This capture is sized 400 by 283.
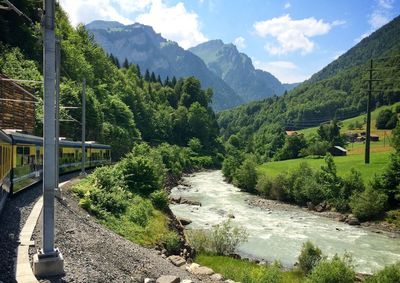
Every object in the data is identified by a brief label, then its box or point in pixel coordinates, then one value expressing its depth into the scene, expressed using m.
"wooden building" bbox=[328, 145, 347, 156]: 108.65
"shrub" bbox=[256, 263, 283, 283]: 20.62
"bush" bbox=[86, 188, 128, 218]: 24.91
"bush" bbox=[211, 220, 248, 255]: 29.88
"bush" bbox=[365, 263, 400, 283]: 20.80
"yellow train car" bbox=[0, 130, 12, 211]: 17.75
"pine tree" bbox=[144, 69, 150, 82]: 192.31
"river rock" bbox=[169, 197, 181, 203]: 58.21
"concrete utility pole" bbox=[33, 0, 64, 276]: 11.20
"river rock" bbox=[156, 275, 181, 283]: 15.78
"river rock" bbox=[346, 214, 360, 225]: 50.12
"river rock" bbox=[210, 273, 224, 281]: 22.02
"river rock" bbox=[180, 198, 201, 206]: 57.66
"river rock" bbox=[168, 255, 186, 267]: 22.52
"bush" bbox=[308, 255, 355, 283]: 20.81
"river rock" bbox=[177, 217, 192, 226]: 42.34
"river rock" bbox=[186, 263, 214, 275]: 22.17
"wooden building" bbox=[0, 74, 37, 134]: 34.96
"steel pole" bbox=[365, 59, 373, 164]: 76.06
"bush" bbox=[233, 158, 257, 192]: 78.88
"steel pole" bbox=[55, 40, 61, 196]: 22.25
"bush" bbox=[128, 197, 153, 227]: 27.56
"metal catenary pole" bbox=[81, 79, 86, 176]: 31.19
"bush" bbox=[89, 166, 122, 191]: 30.49
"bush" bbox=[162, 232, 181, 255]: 25.80
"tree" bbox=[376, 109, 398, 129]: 145.62
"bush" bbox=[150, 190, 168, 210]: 36.84
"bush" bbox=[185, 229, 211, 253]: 29.66
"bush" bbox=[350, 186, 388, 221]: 51.69
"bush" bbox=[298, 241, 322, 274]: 27.52
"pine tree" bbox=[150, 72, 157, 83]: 193.20
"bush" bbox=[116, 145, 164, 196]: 38.44
